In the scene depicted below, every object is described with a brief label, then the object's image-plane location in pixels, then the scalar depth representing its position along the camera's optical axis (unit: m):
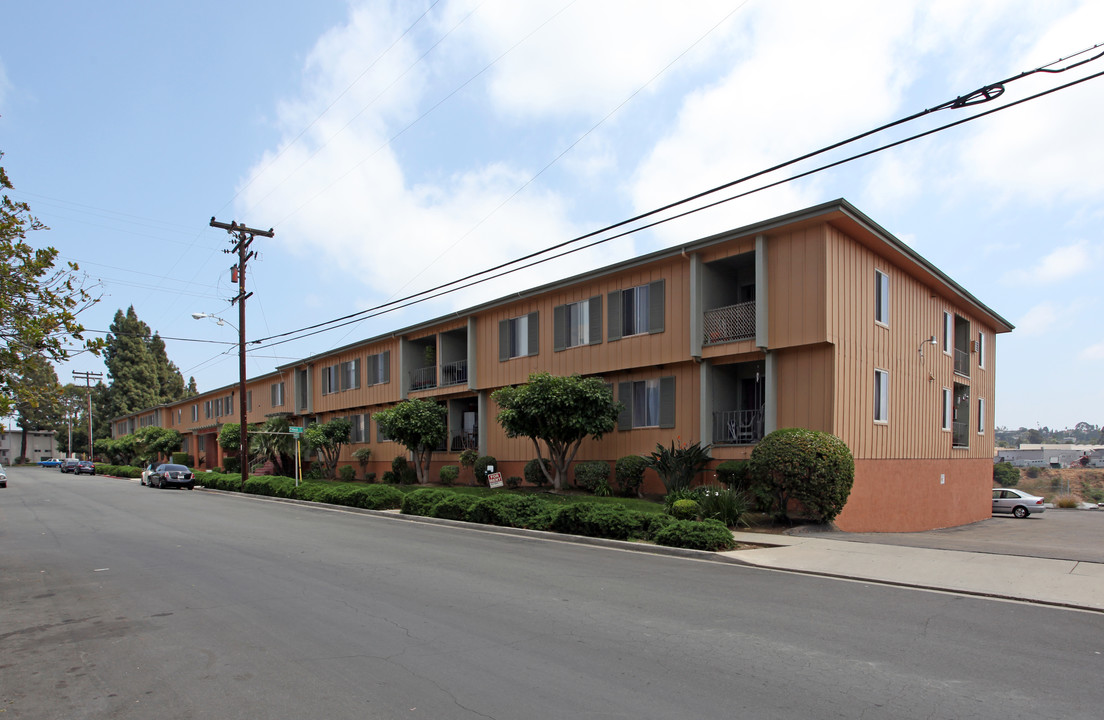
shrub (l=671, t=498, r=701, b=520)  15.58
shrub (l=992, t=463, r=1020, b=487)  60.22
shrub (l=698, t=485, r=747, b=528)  15.82
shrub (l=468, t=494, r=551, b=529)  16.92
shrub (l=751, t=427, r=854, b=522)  16.11
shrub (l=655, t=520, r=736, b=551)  12.96
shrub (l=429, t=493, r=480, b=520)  18.67
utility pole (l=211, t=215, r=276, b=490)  31.97
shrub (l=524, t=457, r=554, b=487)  24.12
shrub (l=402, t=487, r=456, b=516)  20.19
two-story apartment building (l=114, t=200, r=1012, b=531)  18.20
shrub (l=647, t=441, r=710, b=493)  19.11
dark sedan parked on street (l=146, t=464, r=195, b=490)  38.22
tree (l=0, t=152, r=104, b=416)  9.78
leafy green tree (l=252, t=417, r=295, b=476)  37.75
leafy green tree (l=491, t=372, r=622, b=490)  21.08
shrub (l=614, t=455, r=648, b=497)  20.94
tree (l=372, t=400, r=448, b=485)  28.73
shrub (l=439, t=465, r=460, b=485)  28.62
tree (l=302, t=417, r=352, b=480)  36.12
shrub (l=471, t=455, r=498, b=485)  27.05
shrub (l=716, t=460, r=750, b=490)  18.16
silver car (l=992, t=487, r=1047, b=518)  34.94
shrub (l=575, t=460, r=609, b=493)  21.83
